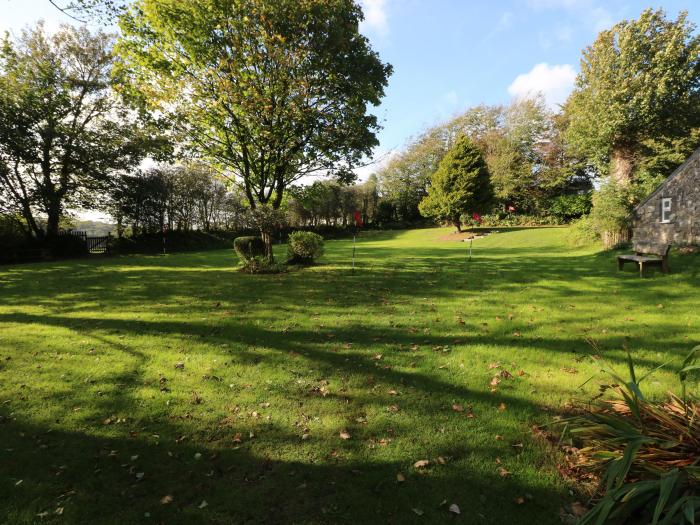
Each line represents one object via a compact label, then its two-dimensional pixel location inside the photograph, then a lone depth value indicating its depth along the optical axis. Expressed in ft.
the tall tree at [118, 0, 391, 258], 38.60
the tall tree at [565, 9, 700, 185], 64.34
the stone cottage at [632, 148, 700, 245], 45.06
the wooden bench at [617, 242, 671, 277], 34.55
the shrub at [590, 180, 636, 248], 53.93
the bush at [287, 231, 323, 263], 48.08
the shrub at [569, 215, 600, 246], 60.41
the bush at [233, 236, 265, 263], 45.73
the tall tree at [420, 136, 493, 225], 99.25
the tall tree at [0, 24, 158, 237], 66.44
